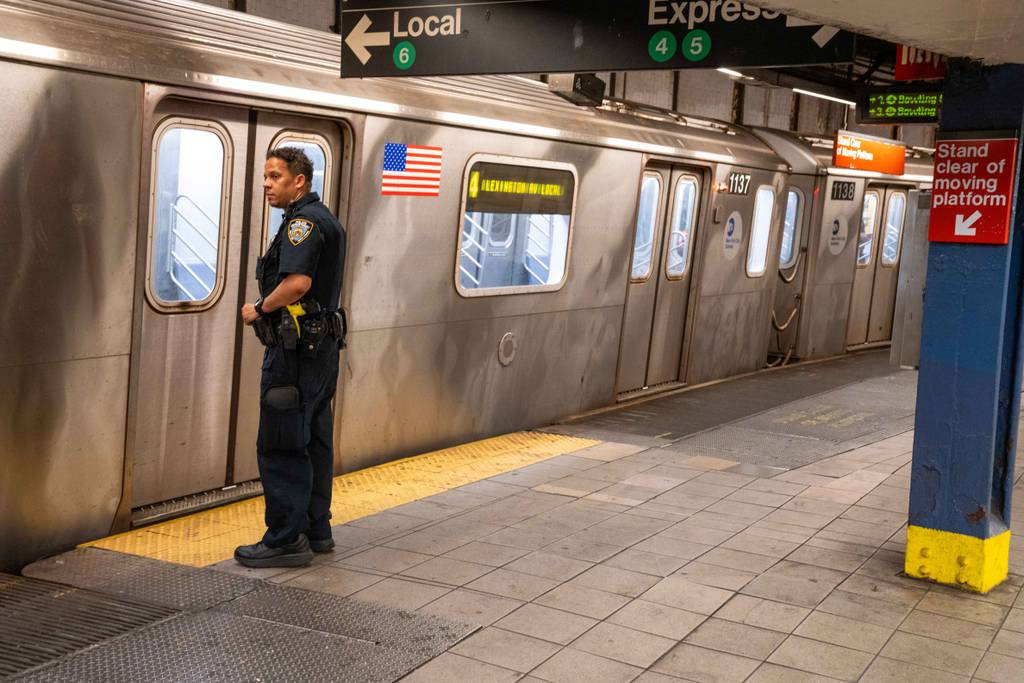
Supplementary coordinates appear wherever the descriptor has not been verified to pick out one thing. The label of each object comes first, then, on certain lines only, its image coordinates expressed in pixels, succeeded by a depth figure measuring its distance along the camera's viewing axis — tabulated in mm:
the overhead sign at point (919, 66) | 5938
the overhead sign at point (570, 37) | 4812
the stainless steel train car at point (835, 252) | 13094
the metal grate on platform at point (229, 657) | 3906
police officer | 4953
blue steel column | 5059
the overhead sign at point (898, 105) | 11750
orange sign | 12609
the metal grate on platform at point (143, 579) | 4641
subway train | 4848
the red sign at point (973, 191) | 4977
